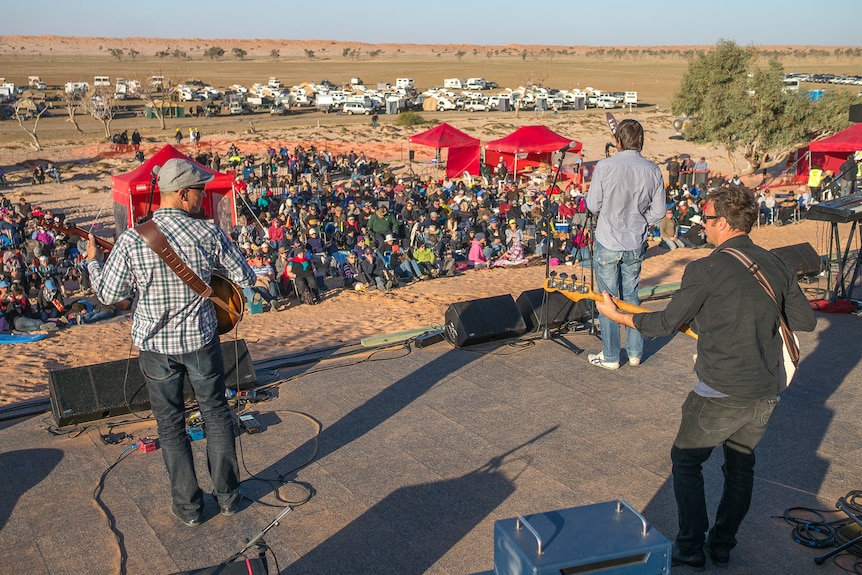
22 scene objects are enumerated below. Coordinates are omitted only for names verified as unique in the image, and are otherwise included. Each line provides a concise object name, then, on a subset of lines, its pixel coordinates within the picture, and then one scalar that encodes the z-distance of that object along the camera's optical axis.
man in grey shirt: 6.20
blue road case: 2.74
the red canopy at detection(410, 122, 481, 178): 26.02
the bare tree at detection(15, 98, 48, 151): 43.04
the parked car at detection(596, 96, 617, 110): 56.59
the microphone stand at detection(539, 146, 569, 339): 7.48
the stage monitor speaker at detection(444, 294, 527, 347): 7.36
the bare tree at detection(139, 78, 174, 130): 43.56
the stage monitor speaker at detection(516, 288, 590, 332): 7.79
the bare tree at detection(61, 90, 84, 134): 40.74
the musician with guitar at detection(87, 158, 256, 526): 4.00
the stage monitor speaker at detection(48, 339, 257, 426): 5.65
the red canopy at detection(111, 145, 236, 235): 16.41
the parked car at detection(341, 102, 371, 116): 49.88
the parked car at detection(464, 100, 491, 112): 53.03
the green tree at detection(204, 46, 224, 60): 110.31
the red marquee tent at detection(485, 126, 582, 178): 24.53
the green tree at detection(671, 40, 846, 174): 29.05
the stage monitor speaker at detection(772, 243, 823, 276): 10.68
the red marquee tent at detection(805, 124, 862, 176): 23.90
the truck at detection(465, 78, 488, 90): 68.19
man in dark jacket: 3.56
